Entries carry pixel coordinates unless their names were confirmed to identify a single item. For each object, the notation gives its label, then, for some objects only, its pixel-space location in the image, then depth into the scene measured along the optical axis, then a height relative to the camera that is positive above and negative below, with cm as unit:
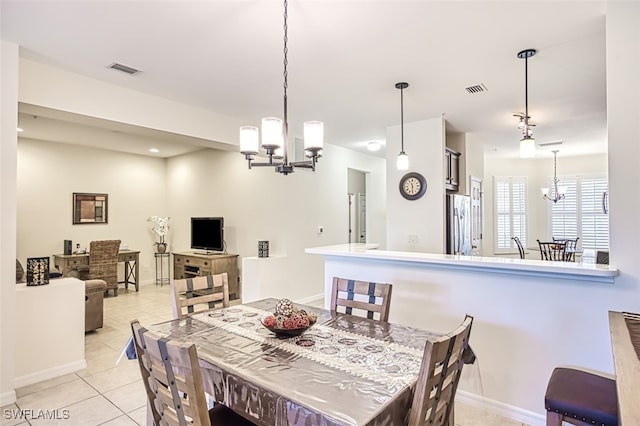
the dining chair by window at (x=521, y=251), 680 -63
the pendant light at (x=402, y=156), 346 +68
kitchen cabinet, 475 +70
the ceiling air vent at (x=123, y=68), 301 +133
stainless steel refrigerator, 462 -8
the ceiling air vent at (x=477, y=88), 351 +134
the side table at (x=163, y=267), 754 -108
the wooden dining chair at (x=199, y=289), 242 -54
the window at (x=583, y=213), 760 +14
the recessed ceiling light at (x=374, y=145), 602 +129
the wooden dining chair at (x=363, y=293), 230 -52
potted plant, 745 -23
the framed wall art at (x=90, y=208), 655 +20
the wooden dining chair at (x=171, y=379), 122 -60
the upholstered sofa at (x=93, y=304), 419 -105
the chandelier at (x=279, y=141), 206 +48
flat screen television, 630 -28
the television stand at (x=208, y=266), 593 -83
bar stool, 151 -83
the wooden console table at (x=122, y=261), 595 -79
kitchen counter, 211 -32
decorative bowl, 184 -60
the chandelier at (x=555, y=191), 761 +62
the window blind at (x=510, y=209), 812 +24
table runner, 149 -66
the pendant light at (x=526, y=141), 280 +66
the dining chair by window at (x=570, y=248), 597 -57
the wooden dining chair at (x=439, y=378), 120 -59
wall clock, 464 +45
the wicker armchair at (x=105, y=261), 597 -75
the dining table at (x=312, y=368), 127 -66
